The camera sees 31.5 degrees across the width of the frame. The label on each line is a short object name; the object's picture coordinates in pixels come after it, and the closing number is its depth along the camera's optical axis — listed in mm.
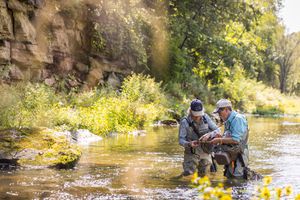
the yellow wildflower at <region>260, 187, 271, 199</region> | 3744
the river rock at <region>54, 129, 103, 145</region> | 15666
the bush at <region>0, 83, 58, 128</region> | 13492
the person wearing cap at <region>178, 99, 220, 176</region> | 9828
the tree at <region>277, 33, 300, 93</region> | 72812
